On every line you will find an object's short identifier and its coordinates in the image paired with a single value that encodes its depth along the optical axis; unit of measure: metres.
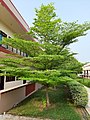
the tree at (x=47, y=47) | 4.97
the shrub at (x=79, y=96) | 5.43
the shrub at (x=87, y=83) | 13.57
